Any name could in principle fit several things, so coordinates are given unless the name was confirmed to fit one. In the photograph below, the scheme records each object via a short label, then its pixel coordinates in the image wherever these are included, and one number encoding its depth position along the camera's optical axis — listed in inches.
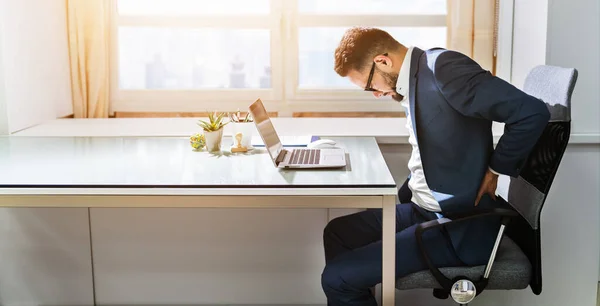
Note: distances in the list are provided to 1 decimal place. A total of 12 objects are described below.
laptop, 80.9
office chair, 74.5
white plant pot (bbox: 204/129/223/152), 92.0
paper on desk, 96.7
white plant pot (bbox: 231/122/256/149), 92.3
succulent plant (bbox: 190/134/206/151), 93.2
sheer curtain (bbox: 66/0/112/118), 123.6
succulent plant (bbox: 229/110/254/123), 93.0
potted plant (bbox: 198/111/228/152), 91.7
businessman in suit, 73.3
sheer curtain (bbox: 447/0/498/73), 121.4
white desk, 71.5
